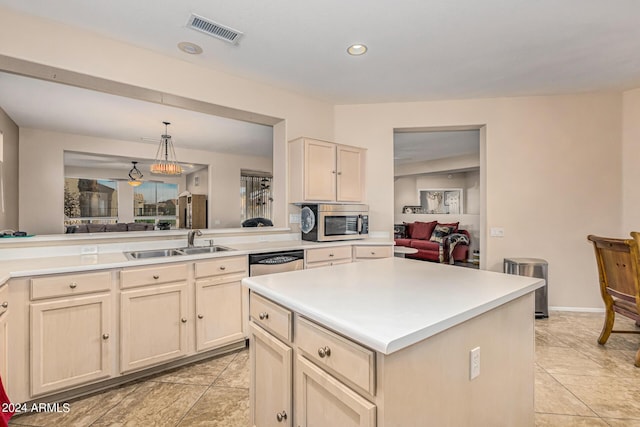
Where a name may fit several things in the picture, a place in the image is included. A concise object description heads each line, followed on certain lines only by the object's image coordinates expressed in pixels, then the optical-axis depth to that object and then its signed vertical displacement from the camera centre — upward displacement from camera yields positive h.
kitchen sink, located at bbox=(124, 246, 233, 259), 2.70 -0.36
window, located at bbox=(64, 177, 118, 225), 7.59 +0.31
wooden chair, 2.38 -0.54
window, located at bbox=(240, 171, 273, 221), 7.79 +0.43
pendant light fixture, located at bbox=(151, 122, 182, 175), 5.56 +1.17
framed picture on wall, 8.46 +0.34
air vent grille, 2.28 +1.42
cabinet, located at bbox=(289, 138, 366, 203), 3.45 +0.48
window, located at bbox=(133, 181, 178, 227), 8.70 +0.30
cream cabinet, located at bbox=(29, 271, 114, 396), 1.86 -0.74
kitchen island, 0.89 -0.47
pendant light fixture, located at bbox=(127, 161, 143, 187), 7.49 +0.93
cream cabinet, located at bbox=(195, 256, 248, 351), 2.45 -0.73
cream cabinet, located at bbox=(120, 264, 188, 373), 2.13 -0.74
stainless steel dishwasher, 2.72 -0.46
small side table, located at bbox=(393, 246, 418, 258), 4.15 -0.51
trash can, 3.57 -0.70
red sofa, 7.20 -0.75
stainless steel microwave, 3.40 -0.12
